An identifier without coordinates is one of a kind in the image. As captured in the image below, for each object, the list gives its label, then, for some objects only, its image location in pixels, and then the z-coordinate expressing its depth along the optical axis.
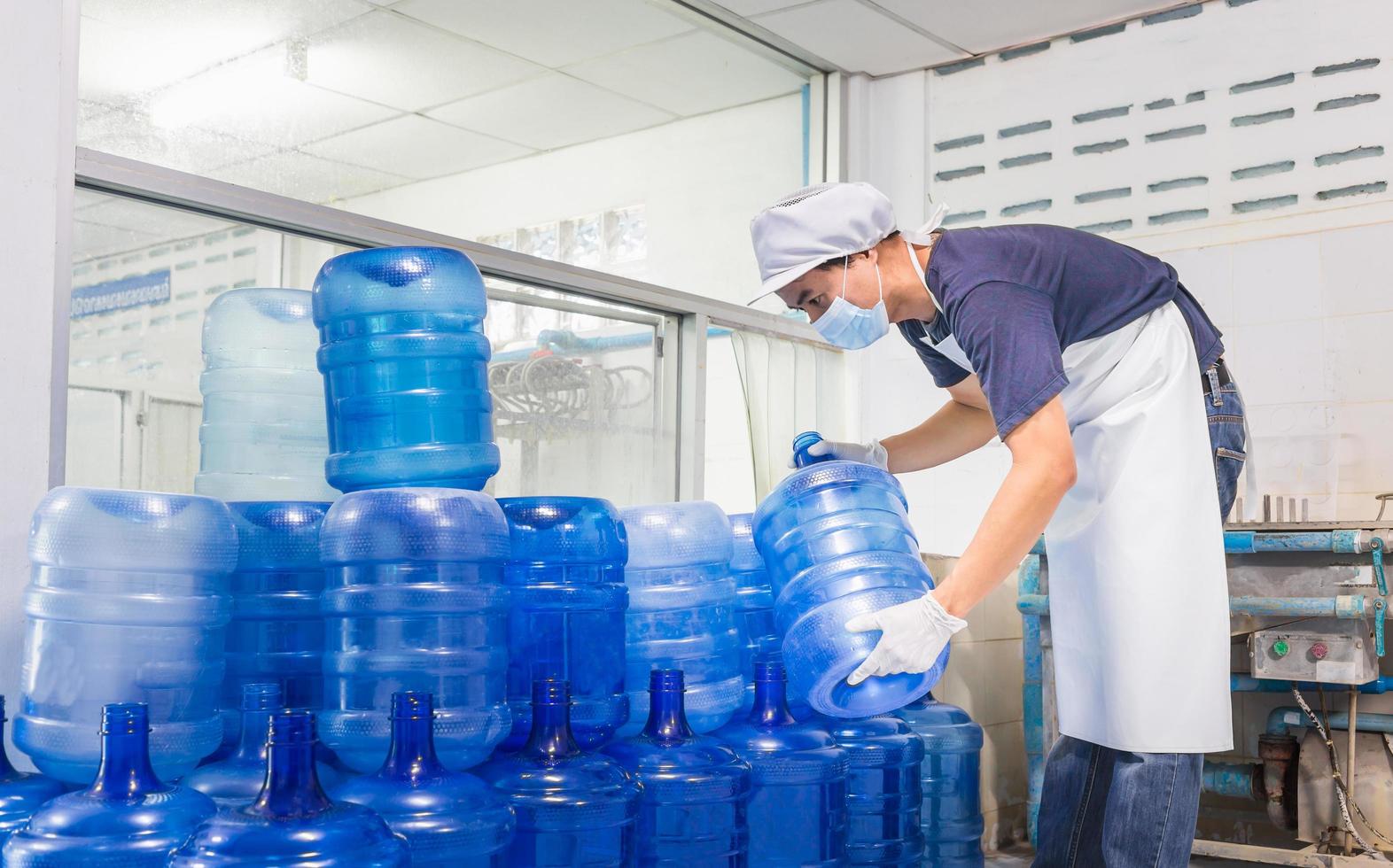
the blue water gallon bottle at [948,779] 3.04
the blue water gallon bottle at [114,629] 1.74
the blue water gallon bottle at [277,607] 1.96
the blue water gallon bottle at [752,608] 2.52
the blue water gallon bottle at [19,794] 1.65
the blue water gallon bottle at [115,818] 1.48
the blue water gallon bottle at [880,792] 2.56
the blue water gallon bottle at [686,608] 2.26
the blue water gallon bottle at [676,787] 2.02
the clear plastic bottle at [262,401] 2.31
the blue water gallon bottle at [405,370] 2.15
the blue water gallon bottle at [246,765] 1.73
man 1.88
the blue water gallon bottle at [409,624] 1.81
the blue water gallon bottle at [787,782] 2.27
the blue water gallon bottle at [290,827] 1.40
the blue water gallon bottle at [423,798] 1.63
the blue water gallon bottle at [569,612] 2.06
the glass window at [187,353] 2.28
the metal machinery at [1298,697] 2.95
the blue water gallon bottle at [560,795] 1.81
